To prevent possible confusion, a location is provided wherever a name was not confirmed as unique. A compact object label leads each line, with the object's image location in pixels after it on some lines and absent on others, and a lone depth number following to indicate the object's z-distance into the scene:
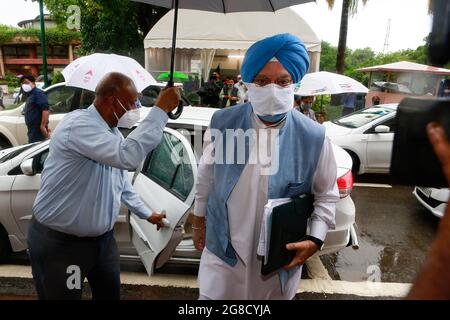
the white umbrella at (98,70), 4.02
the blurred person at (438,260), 0.69
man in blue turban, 1.73
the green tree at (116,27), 16.08
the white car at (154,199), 2.72
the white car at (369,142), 6.95
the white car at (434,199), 4.66
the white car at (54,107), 6.97
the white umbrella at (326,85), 6.70
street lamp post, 10.81
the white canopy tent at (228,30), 10.38
